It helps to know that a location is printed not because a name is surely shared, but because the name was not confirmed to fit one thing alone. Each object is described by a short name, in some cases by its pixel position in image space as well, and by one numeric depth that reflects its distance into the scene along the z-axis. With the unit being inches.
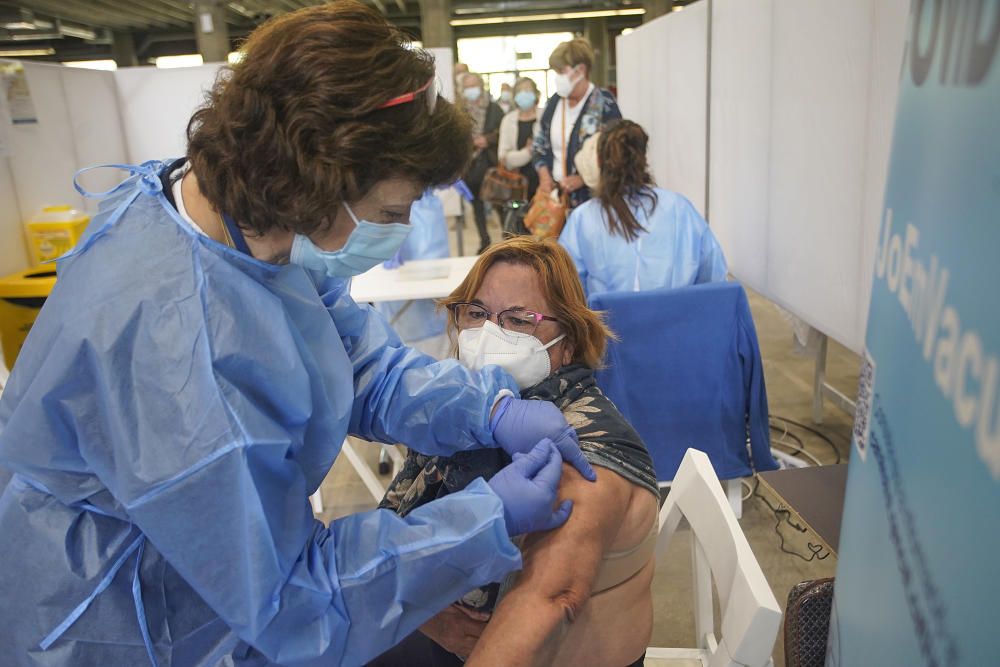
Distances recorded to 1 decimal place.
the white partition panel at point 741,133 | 123.0
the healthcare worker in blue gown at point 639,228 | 111.3
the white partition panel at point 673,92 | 162.4
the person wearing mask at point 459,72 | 245.9
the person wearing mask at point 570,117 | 161.5
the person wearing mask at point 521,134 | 228.5
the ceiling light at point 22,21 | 454.0
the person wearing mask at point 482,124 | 245.1
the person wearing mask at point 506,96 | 402.9
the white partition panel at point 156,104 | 206.4
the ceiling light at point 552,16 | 648.4
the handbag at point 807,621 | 49.8
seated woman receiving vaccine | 42.6
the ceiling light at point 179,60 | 645.9
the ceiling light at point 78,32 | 561.9
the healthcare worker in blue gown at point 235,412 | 33.5
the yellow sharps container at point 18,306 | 147.5
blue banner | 22.3
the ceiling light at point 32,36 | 584.8
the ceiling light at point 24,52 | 611.7
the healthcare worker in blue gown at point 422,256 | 135.9
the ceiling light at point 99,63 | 654.3
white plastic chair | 41.4
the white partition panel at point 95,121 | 187.3
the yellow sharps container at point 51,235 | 164.6
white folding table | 108.3
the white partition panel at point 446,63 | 192.4
